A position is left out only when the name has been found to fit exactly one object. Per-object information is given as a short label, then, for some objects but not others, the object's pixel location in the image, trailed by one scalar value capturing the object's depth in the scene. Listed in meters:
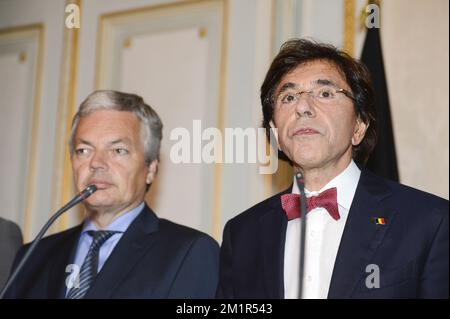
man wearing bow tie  2.57
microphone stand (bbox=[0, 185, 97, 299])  2.62
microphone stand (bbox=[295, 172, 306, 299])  2.40
